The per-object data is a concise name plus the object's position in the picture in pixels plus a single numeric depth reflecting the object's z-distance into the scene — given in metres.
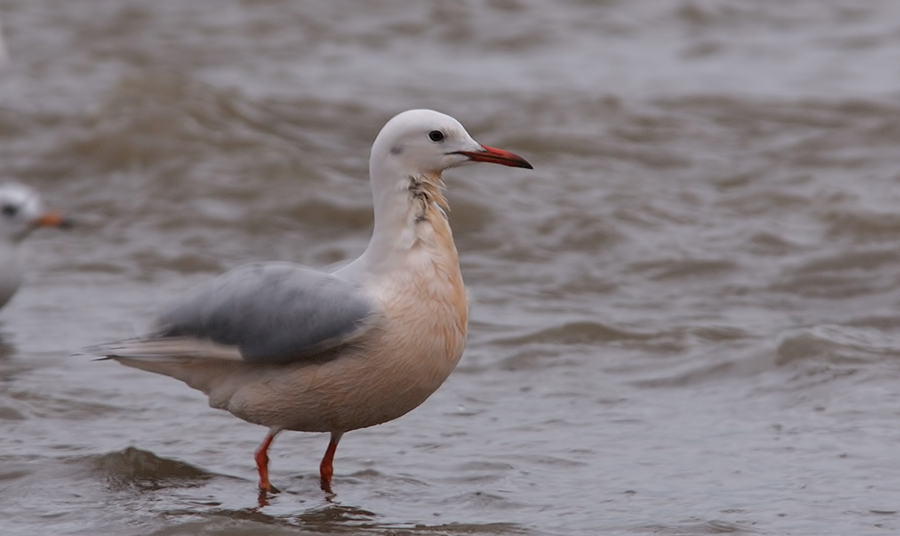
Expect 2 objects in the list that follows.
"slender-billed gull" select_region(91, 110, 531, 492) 8.96
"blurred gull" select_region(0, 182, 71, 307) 14.75
